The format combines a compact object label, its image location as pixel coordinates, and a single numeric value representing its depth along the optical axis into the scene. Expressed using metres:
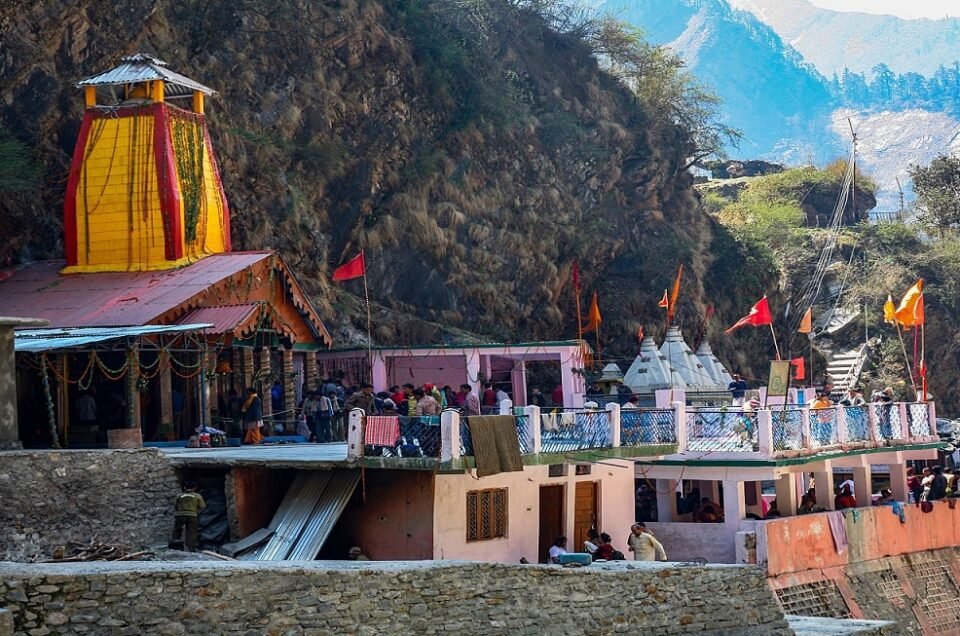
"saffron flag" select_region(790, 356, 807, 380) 44.78
